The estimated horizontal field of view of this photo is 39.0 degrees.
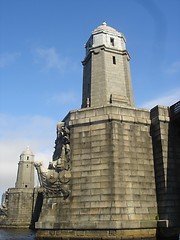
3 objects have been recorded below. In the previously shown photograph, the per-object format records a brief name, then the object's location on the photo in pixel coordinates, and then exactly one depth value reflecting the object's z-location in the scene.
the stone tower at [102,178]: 15.48
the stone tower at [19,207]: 48.59
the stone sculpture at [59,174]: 17.39
